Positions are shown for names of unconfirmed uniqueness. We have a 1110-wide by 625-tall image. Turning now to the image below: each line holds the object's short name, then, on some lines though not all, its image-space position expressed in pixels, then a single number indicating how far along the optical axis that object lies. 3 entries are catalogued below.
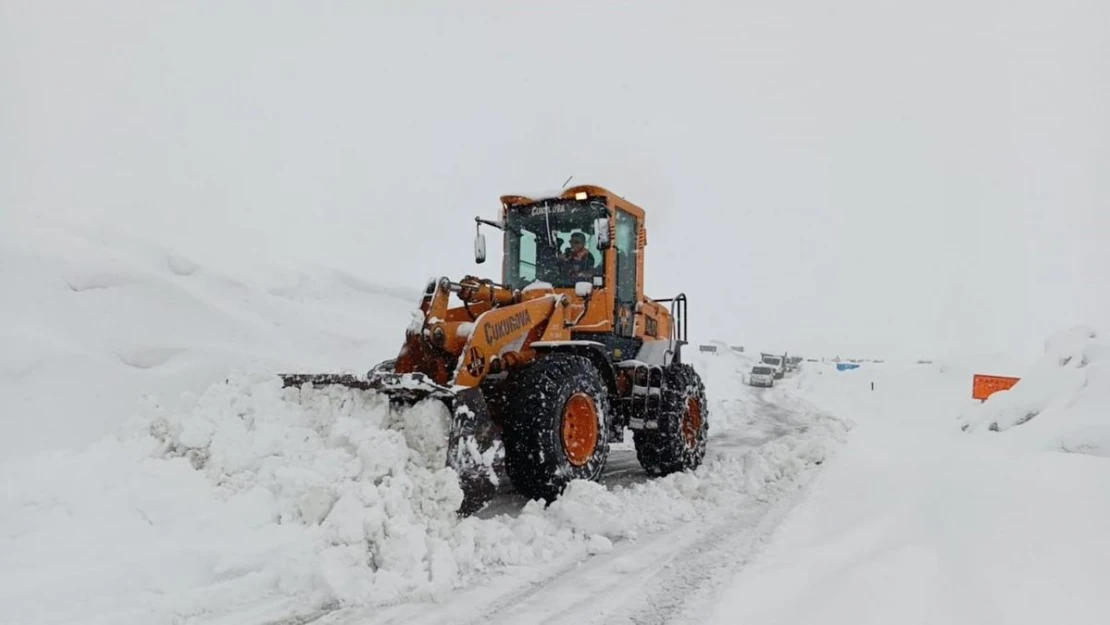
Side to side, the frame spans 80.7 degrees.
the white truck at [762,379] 28.84
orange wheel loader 4.61
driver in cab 6.75
